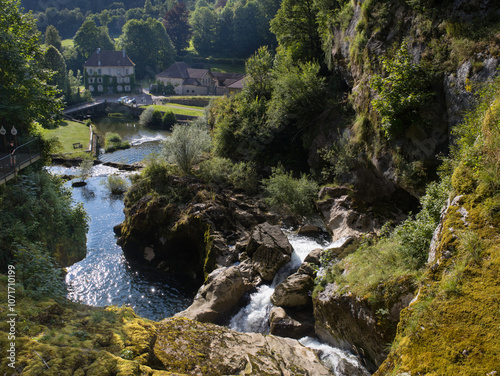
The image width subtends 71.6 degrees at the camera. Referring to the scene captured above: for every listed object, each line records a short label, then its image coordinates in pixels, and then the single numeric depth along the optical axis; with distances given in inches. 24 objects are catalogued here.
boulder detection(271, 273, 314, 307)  512.1
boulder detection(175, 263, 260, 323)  530.6
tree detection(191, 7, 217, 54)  4101.9
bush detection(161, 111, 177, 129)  2293.3
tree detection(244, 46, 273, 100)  1153.4
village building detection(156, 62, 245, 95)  3272.6
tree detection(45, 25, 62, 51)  3302.2
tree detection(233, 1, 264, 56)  3836.1
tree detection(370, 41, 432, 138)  538.6
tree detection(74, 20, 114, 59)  3809.1
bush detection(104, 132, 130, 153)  1744.6
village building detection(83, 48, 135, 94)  3356.3
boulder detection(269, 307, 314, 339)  473.7
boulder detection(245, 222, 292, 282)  607.5
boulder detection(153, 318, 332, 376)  314.0
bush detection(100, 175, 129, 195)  1163.9
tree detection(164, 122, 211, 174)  963.3
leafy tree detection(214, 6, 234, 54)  4089.6
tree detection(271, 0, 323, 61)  1115.3
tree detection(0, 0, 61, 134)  655.1
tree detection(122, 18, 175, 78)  3786.9
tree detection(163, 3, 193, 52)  4345.5
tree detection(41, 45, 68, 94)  2415.5
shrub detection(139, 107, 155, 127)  2348.7
